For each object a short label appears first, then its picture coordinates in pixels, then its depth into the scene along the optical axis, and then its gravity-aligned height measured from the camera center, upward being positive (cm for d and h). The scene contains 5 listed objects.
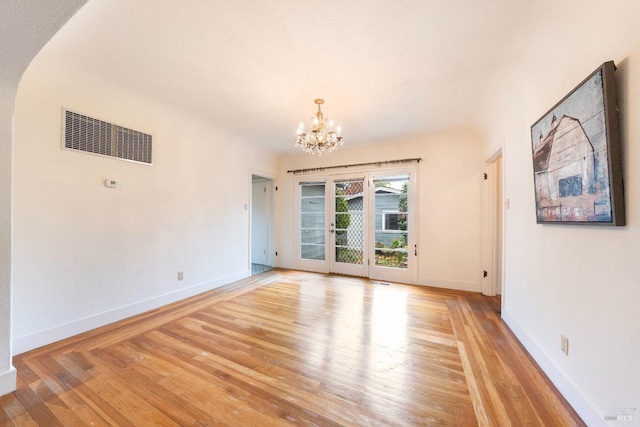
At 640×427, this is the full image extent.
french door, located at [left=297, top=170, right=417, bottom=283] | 424 -11
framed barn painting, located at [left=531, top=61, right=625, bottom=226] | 114 +36
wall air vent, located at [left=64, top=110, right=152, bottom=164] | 229 +87
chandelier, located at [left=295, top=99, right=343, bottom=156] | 278 +99
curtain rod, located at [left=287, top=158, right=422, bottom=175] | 413 +104
